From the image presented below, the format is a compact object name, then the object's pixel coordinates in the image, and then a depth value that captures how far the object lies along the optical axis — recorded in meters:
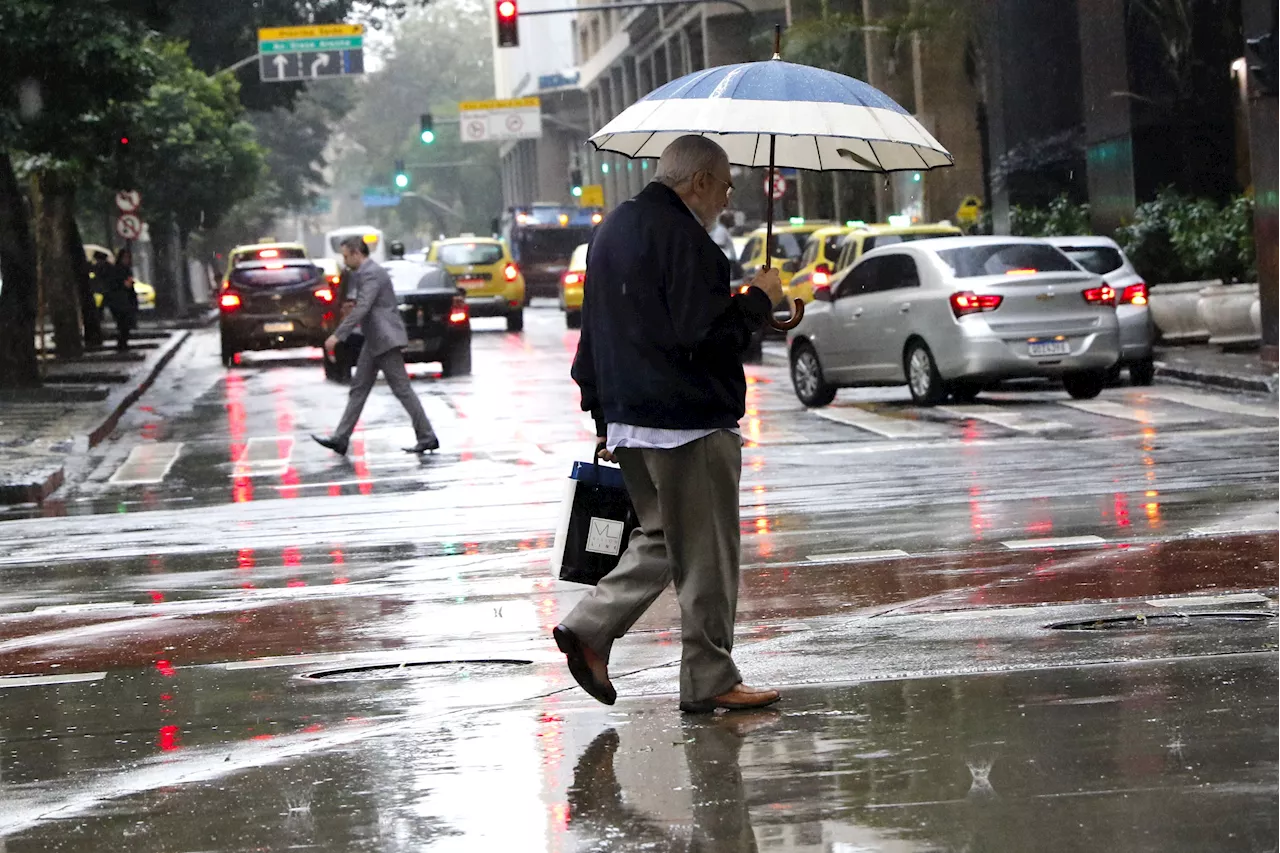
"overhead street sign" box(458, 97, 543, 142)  106.24
